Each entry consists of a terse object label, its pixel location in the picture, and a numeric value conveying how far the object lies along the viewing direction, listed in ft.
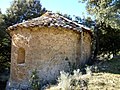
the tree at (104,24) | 22.49
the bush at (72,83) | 15.05
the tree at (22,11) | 40.04
